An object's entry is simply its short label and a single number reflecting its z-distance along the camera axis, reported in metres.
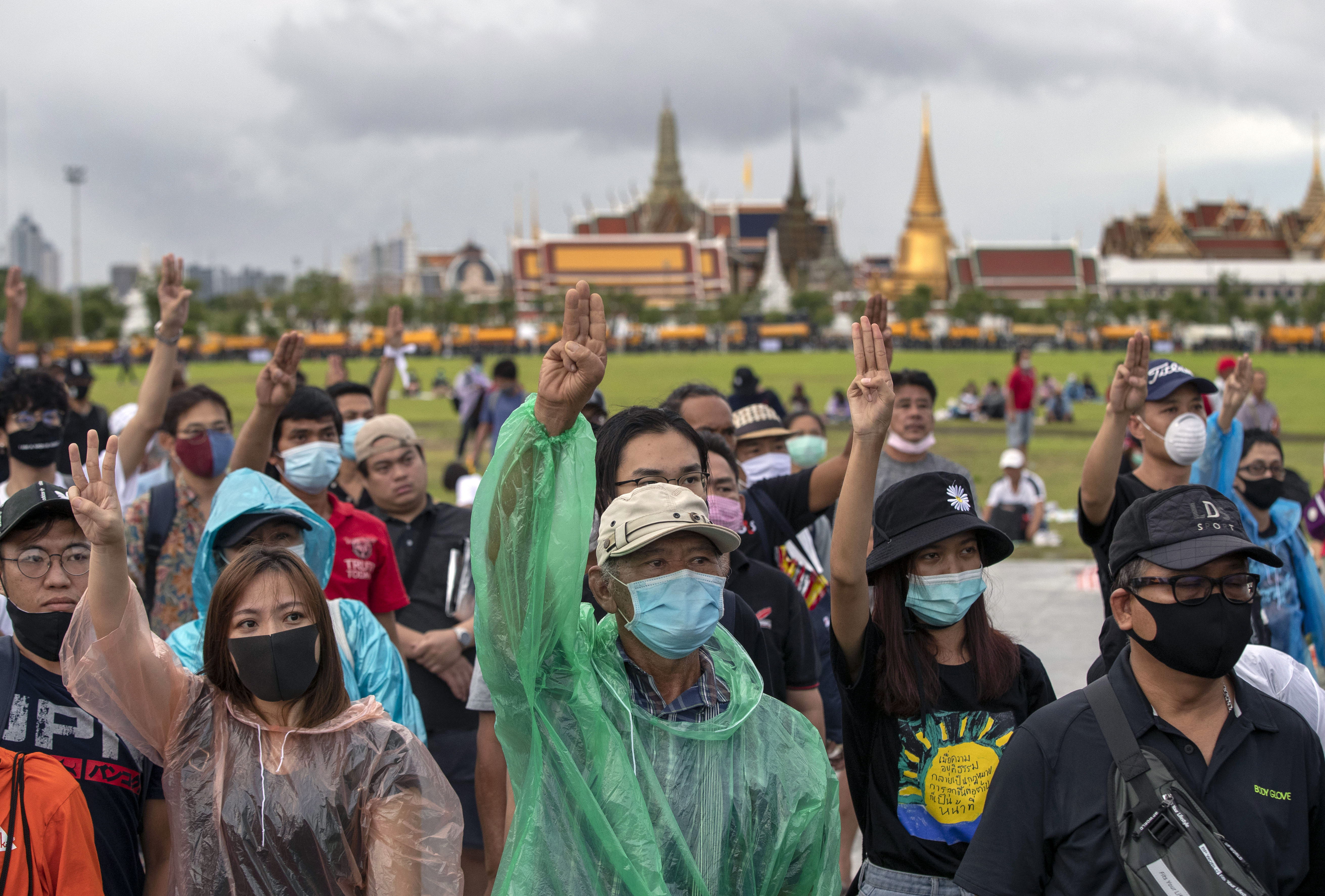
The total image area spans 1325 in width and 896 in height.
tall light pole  56.41
